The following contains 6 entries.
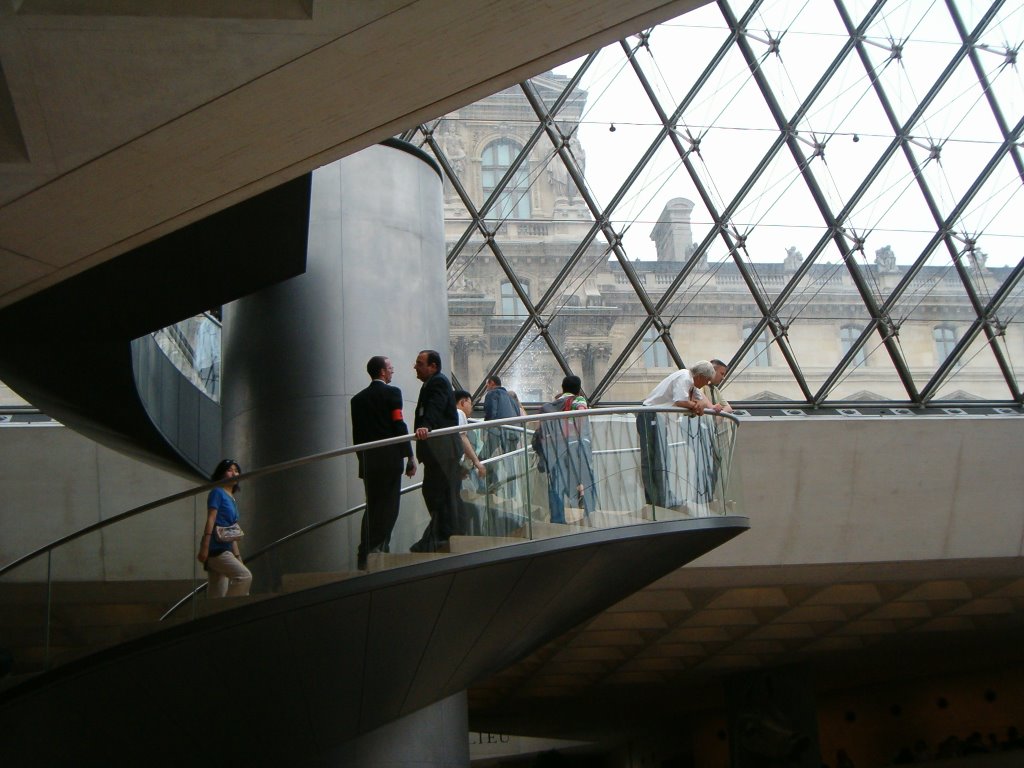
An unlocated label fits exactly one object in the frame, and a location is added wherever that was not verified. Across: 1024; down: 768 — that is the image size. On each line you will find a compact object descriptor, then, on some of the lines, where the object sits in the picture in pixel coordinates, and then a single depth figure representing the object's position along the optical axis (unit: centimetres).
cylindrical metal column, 1310
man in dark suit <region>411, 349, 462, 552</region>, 975
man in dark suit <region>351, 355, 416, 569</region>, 962
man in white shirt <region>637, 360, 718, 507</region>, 1088
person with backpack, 1037
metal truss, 2158
